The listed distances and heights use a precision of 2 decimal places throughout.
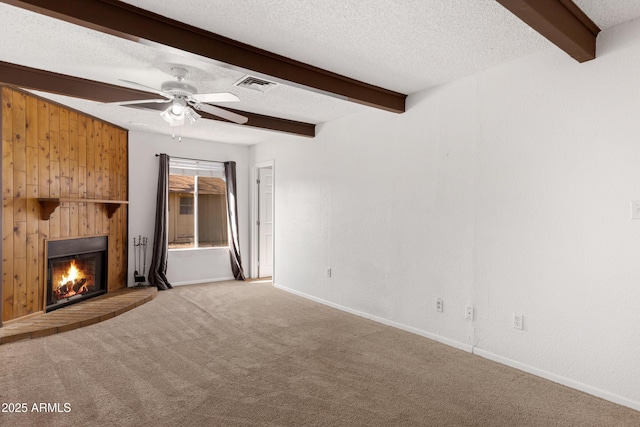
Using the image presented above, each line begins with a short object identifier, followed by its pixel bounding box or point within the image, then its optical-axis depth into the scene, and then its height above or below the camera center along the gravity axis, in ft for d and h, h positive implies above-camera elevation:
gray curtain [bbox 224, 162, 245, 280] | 21.45 -0.02
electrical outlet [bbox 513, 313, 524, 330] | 9.73 -2.83
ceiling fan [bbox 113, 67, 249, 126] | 10.44 +3.35
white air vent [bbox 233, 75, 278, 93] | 11.33 +4.22
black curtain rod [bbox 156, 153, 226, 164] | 19.99 +3.09
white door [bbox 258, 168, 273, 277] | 22.62 -0.19
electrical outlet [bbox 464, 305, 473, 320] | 10.88 -2.91
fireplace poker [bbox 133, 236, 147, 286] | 18.75 -2.31
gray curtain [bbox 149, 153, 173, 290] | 18.94 -1.25
